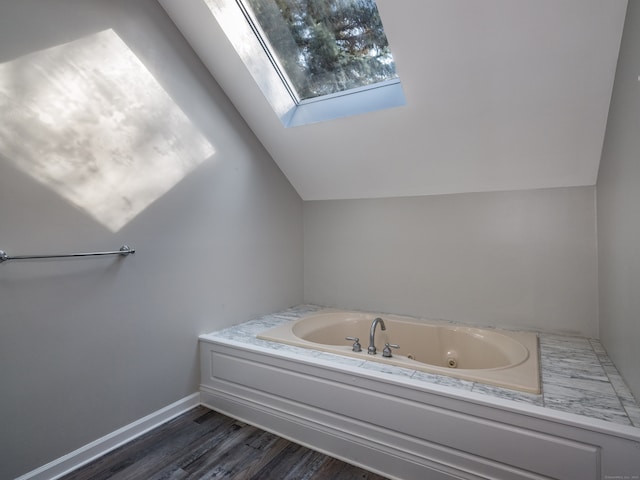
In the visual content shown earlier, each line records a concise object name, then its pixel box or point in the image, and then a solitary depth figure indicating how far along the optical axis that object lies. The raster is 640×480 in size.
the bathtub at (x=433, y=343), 1.73
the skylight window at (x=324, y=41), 2.08
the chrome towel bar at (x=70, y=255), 1.47
